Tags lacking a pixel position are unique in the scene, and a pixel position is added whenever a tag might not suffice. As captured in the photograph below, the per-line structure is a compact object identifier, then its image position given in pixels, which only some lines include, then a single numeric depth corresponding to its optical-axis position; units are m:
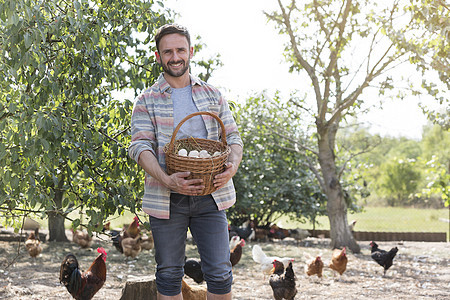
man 2.47
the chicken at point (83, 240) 8.38
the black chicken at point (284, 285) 4.79
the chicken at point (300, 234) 11.06
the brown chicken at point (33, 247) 7.25
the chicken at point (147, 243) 8.22
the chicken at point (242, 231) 10.58
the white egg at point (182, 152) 2.34
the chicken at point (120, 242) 7.52
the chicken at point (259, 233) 11.18
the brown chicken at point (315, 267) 6.20
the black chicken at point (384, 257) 6.77
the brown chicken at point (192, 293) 3.70
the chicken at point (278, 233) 11.31
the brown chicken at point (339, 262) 6.29
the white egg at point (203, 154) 2.33
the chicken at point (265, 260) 5.93
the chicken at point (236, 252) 6.46
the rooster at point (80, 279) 4.21
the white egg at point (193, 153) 2.33
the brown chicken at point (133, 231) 7.66
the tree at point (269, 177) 10.93
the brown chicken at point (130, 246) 7.23
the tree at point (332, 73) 8.13
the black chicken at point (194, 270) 5.28
